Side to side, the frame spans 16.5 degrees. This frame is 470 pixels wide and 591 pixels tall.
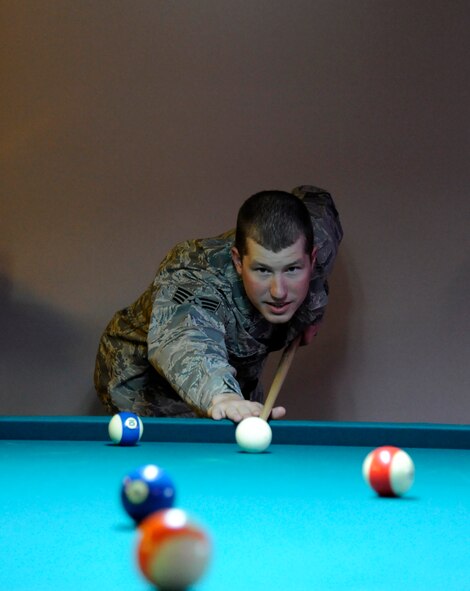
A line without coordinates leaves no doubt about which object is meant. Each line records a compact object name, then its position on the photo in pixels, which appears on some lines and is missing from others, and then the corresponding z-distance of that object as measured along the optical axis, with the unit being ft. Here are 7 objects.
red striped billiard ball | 7.10
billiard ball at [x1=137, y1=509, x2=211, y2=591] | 4.55
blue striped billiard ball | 8.80
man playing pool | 10.41
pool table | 5.58
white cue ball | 8.66
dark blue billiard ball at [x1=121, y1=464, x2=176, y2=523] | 6.30
